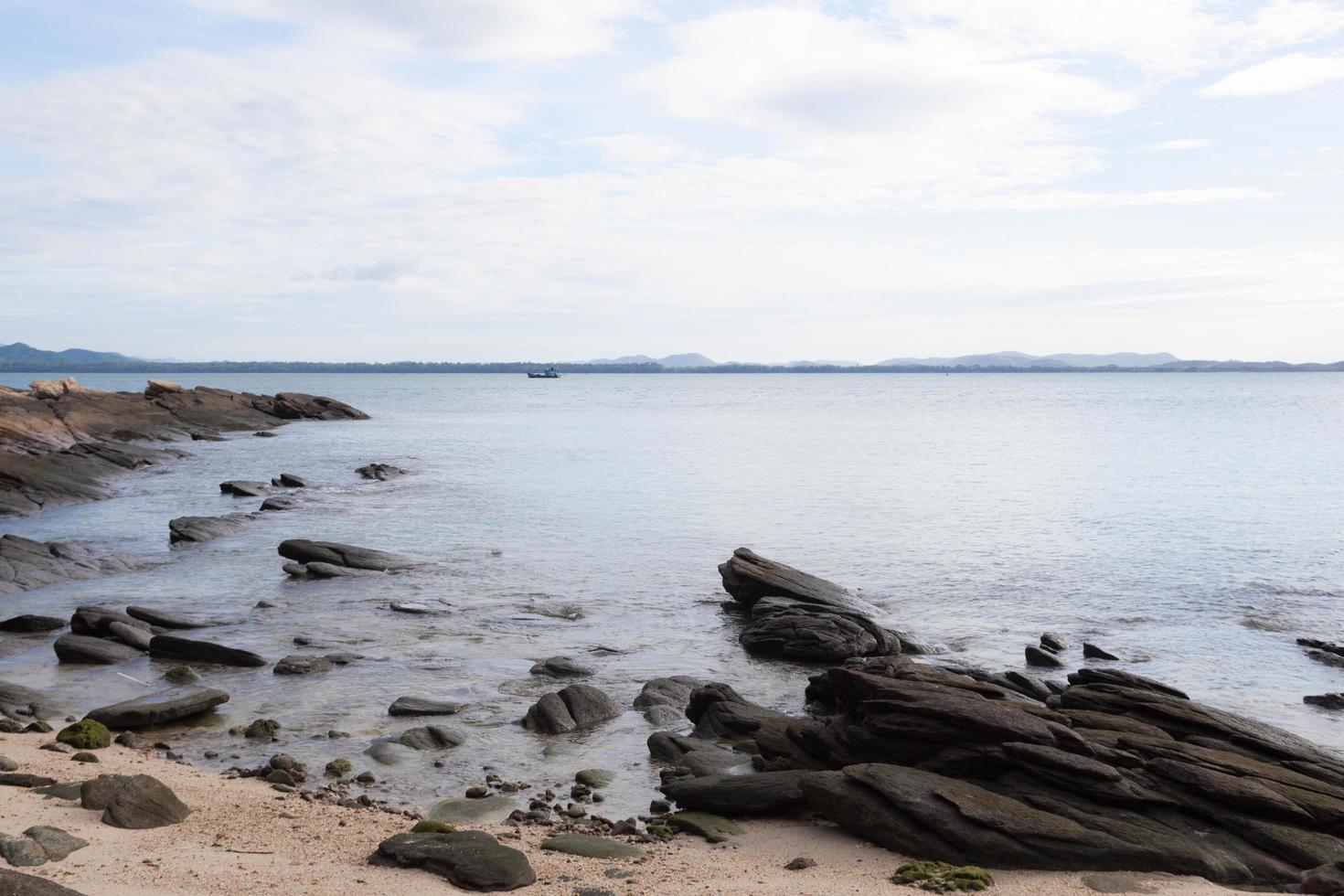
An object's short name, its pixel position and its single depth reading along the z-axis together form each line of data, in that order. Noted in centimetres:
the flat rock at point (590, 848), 1176
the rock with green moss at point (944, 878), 1100
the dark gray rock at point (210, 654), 2097
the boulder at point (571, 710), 1733
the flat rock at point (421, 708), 1795
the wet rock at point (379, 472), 5875
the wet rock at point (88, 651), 2088
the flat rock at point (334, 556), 3161
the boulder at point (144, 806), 1157
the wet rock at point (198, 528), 3634
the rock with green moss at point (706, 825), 1272
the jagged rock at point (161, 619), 2383
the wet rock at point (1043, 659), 2141
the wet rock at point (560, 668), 2061
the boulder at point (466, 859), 1054
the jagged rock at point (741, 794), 1339
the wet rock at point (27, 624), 2316
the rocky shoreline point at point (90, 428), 4709
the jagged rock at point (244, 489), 4934
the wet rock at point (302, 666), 2042
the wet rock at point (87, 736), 1527
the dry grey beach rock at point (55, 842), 1021
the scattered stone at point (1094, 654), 2211
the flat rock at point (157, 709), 1655
